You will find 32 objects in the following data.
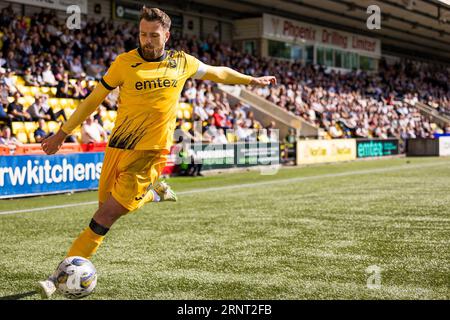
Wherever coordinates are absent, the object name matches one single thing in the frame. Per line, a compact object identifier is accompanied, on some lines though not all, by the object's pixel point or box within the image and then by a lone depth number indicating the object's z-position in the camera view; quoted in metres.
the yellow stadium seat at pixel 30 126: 18.41
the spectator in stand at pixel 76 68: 22.07
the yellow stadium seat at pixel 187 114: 24.55
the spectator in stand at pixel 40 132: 17.50
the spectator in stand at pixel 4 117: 17.59
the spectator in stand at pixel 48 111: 19.03
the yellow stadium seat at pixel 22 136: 18.00
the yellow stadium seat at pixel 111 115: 21.48
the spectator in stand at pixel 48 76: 20.62
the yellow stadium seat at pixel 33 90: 20.22
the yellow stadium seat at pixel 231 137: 23.93
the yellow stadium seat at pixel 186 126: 23.00
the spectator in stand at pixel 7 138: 15.61
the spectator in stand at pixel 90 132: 16.78
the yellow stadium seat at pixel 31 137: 18.20
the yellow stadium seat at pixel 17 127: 17.92
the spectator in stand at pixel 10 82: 18.67
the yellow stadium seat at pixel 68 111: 20.11
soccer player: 5.43
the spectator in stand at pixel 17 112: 18.03
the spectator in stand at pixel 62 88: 20.59
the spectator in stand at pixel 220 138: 22.03
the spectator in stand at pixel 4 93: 18.19
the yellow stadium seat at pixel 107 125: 20.17
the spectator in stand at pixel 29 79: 20.12
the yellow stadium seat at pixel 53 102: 20.11
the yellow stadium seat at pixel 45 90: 20.58
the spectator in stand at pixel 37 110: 18.62
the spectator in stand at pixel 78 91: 20.97
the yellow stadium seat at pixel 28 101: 19.68
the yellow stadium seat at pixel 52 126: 18.62
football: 5.12
